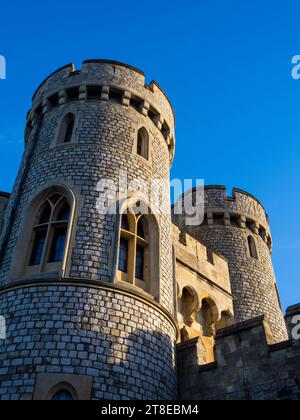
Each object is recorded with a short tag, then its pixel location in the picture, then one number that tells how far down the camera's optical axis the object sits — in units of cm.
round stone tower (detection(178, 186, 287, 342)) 1741
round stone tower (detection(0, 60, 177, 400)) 761
